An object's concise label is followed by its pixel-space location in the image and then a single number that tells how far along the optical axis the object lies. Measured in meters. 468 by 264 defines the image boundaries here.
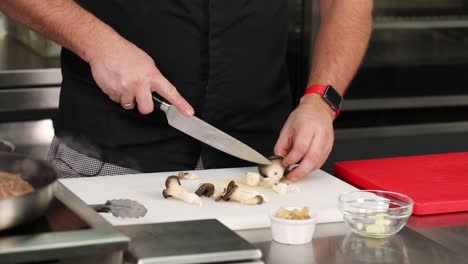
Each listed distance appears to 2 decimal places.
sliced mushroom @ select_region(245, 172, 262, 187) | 1.78
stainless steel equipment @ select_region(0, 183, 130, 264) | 1.29
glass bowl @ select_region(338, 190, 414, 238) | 1.56
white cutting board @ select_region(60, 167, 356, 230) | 1.61
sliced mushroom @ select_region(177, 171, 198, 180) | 1.80
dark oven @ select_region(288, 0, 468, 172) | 3.01
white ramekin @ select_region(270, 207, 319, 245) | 1.51
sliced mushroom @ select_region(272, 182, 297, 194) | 1.75
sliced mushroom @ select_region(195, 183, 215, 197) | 1.69
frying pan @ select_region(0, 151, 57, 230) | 1.30
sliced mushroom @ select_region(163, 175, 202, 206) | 1.66
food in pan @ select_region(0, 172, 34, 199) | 1.35
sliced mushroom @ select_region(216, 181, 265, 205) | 1.67
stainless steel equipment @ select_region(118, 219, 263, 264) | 1.38
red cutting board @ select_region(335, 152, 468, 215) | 1.73
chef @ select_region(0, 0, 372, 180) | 1.96
